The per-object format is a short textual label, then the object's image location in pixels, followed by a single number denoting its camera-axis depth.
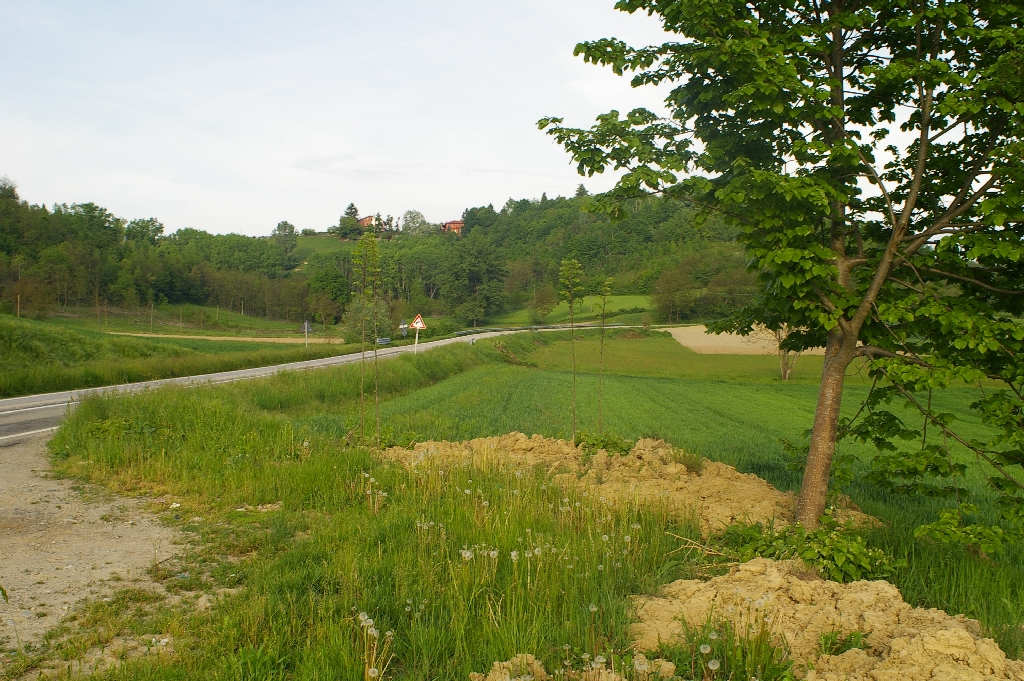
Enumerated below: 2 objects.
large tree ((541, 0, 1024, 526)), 5.54
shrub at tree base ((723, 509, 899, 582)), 5.36
